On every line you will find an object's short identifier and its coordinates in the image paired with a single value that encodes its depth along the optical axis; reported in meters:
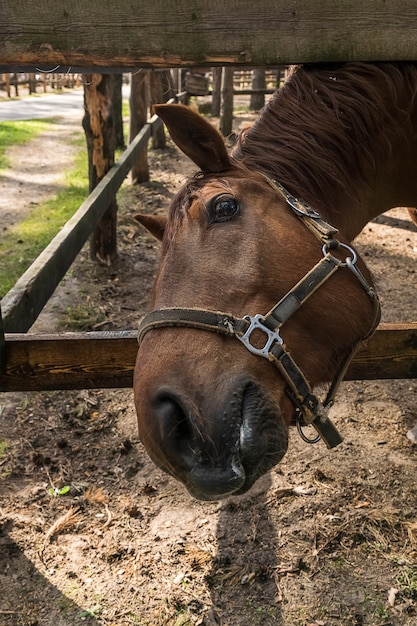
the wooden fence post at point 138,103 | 8.26
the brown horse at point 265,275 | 1.43
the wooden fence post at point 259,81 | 16.94
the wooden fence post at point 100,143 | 5.67
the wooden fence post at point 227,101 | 12.57
